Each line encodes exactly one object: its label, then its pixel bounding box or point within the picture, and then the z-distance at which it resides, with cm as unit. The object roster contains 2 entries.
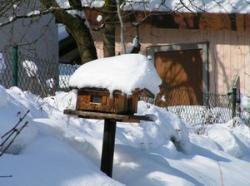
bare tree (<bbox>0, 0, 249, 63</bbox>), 1541
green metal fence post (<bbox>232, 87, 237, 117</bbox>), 1775
